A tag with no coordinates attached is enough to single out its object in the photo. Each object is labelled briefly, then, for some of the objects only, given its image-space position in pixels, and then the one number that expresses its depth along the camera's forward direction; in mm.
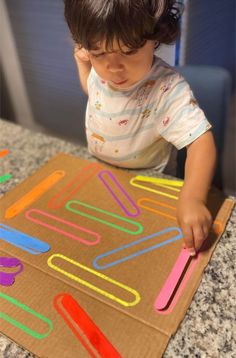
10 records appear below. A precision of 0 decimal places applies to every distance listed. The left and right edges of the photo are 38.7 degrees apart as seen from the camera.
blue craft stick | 521
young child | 497
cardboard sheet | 405
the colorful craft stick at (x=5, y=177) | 685
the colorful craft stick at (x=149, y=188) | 609
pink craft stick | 432
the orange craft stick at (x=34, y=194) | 600
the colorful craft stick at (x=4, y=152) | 763
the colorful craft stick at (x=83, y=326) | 388
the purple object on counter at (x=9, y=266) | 475
